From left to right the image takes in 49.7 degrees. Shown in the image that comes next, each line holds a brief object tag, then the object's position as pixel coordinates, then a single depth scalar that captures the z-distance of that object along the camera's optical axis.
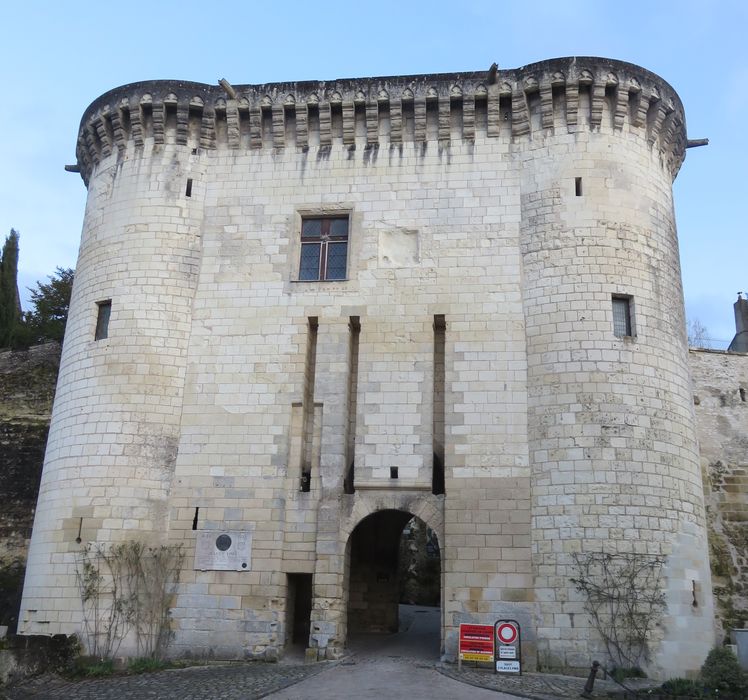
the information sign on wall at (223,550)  14.82
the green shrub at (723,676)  12.53
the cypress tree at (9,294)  28.66
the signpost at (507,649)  13.02
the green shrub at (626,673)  12.93
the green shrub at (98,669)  13.65
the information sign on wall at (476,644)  13.16
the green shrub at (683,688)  11.99
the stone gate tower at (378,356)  14.32
